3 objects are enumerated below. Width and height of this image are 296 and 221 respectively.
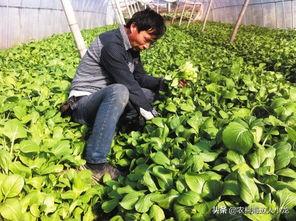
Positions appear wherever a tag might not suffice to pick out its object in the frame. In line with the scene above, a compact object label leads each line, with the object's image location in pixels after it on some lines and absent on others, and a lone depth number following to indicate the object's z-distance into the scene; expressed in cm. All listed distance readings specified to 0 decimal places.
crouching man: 182
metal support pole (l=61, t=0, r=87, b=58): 332
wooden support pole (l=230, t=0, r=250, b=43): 611
